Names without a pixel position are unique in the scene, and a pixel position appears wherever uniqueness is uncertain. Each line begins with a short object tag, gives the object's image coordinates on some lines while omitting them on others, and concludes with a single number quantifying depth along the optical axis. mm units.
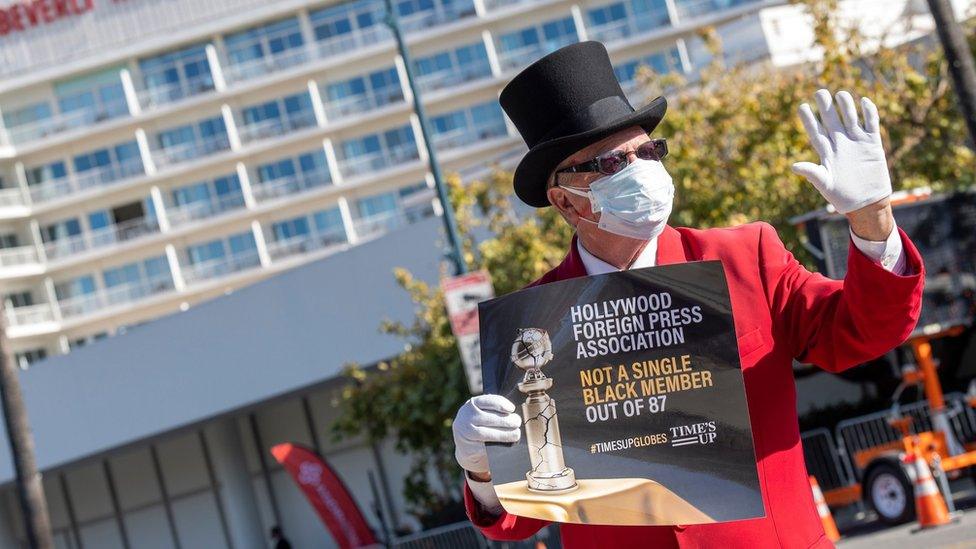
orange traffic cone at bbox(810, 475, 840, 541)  15227
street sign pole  21875
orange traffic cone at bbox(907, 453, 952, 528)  14891
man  3221
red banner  21578
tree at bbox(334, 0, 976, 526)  20406
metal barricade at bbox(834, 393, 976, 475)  17797
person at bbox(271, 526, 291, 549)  27109
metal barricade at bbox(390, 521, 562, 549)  21328
